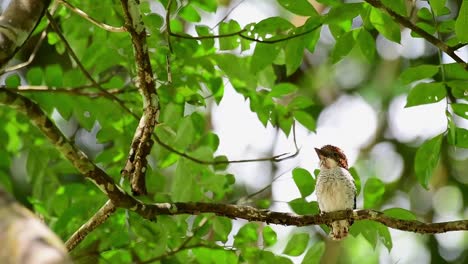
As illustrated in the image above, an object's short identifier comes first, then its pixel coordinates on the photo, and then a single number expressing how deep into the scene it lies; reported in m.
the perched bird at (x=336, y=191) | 7.80
